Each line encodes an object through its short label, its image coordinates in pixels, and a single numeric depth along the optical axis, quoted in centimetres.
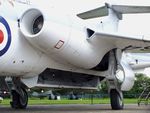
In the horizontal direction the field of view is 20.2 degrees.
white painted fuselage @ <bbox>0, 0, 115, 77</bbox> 1356
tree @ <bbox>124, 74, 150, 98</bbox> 7579
